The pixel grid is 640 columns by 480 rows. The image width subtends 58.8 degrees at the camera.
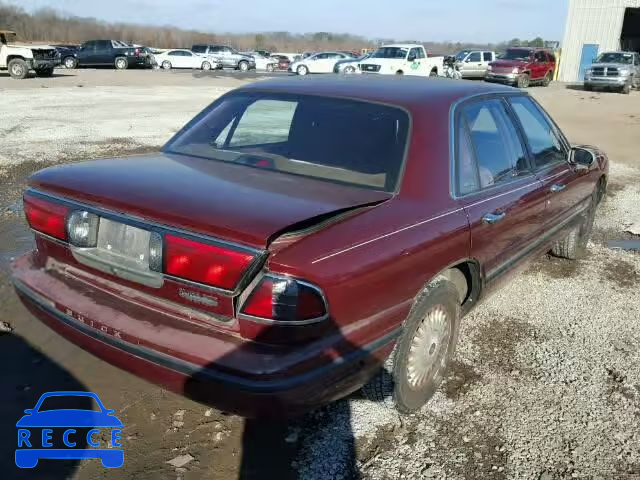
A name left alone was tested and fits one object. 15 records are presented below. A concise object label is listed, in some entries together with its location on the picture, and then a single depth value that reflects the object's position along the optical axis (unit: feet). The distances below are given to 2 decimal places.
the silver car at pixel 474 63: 107.34
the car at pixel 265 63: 139.33
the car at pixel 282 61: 140.87
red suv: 92.70
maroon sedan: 7.16
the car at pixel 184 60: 126.79
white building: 115.90
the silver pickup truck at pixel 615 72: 89.92
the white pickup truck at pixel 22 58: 80.53
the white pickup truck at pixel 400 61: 86.89
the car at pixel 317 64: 112.71
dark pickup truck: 116.00
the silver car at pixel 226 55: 128.26
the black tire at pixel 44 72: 83.53
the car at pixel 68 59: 115.14
